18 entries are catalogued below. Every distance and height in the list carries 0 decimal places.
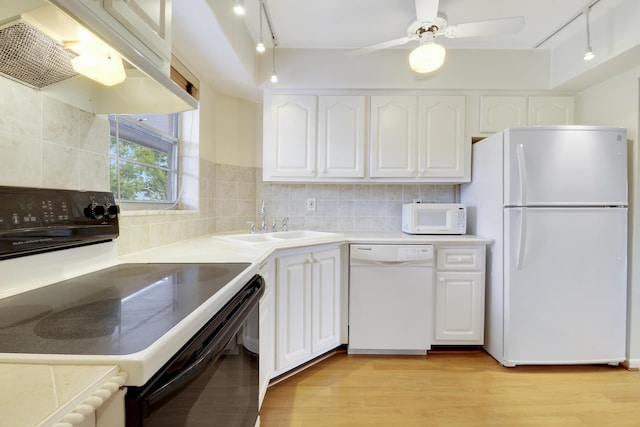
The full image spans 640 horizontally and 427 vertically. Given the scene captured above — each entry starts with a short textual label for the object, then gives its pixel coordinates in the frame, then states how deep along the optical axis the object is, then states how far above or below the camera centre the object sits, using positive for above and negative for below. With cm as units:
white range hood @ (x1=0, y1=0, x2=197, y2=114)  62 +43
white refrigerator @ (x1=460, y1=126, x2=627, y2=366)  186 -20
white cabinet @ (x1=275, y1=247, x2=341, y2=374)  165 -62
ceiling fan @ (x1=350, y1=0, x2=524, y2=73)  156 +110
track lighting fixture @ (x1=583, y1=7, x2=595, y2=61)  178 +112
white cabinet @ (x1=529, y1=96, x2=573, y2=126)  234 +91
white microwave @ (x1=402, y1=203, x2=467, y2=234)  226 -4
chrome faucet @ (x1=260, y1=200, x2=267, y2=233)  253 -7
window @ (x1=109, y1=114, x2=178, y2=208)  140 +32
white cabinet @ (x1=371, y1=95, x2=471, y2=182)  233 +65
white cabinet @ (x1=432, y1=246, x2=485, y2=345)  209 -62
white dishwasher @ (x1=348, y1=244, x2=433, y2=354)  204 -65
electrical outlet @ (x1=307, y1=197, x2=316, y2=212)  264 +9
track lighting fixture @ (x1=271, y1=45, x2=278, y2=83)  205 +114
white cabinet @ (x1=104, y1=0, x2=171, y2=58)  74 +59
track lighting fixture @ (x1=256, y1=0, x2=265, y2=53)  163 +100
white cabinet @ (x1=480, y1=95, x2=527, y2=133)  233 +88
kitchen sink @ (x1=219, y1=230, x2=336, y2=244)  203 -19
